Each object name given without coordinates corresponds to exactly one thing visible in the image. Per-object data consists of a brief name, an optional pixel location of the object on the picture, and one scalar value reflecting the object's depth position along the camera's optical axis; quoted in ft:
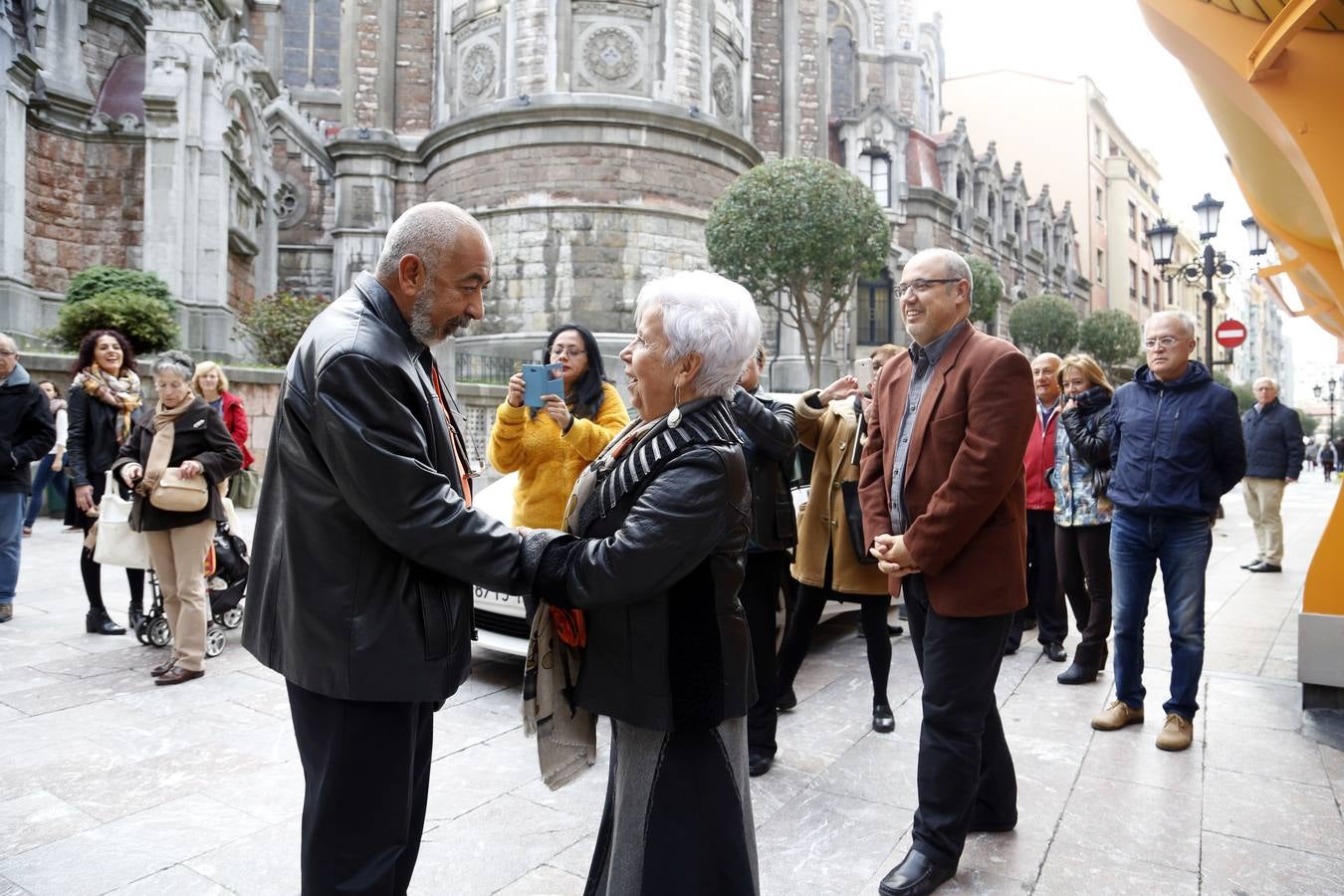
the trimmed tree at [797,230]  67.92
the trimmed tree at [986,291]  100.42
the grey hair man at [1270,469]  32.96
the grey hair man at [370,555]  6.16
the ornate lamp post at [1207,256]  49.80
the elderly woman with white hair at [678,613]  6.32
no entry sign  49.58
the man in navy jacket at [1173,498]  14.29
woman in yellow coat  13.39
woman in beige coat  14.75
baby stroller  19.21
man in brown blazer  9.60
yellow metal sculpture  14.33
